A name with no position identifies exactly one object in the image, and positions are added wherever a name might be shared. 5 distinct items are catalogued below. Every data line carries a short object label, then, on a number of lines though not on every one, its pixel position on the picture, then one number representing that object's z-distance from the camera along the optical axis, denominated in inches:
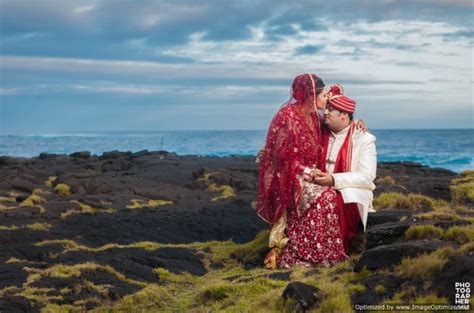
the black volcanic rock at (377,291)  312.0
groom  420.8
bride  427.2
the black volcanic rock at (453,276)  293.9
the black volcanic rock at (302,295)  313.0
